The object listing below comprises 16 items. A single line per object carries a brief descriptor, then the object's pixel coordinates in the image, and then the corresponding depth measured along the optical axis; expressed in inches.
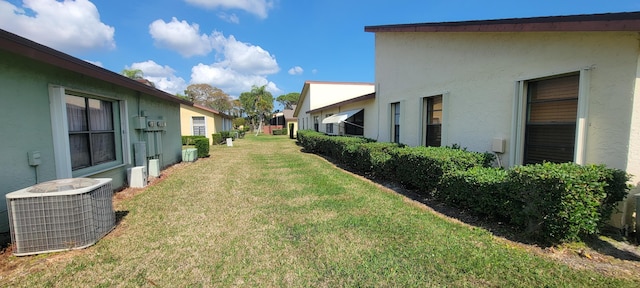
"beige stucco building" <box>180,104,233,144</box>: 794.2
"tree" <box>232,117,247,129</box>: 1719.6
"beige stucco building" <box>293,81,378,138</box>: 481.1
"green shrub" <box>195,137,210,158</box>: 506.9
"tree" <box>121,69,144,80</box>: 1342.3
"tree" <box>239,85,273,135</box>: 2043.9
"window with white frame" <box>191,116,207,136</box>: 807.7
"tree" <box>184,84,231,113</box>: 2410.2
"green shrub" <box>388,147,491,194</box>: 201.8
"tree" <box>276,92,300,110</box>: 3341.5
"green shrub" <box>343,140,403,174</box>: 287.1
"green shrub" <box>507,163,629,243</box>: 125.6
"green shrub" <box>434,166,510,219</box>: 156.4
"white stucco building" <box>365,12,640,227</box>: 142.0
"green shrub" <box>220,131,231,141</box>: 884.7
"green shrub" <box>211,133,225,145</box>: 820.7
